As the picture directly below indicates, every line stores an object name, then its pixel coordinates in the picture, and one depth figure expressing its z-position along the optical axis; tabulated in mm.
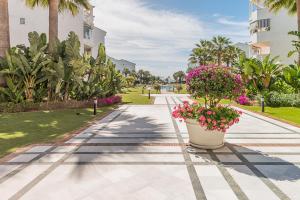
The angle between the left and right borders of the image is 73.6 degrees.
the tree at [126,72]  77461
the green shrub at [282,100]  15785
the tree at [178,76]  90746
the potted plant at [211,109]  5797
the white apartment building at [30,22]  25655
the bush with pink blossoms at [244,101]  17786
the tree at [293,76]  16363
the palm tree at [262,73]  18112
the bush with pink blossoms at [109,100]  16182
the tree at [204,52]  45802
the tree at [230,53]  43197
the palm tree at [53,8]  13994
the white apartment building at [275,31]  27826
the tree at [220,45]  43495
